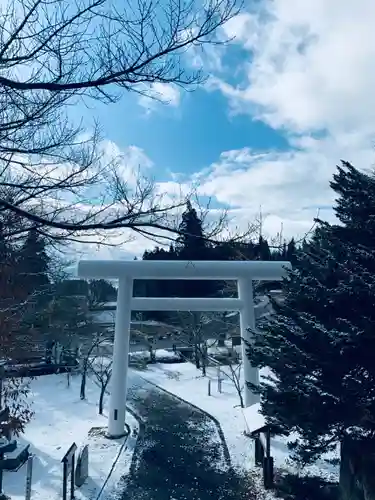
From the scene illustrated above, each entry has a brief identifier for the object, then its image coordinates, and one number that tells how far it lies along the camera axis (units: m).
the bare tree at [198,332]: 22.62
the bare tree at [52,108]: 3.35
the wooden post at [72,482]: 8.52
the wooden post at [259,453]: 10.30
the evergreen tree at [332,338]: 5.55
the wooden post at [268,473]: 8.90
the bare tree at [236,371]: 16.01
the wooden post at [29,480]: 7.56
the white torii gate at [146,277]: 12.03
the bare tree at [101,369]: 15.74
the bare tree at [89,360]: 17.98
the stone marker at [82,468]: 9.16
